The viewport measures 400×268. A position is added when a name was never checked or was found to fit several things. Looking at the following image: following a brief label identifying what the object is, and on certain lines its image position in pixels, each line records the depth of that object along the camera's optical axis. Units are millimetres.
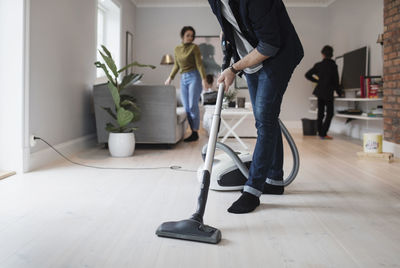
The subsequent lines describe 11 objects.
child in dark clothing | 5734
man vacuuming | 1684
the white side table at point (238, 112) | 4422
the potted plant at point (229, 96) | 4844
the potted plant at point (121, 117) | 3492
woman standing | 4766
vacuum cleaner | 2178
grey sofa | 3973
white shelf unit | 4805
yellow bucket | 3691
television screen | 5525
